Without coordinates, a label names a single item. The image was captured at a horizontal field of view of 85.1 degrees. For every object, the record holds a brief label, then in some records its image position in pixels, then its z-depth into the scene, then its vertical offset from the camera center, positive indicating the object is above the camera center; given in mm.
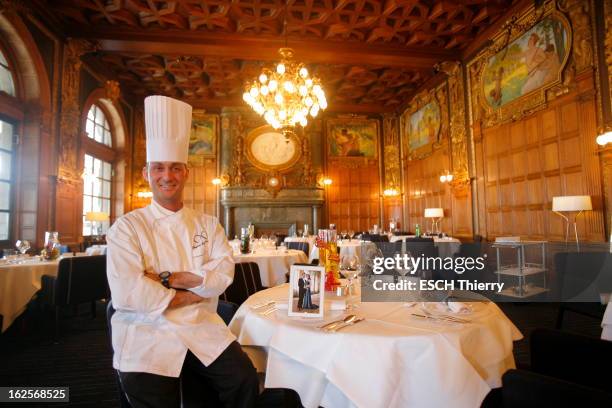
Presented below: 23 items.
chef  1443 -292
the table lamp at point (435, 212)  9094 +187
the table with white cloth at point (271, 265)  4646 -608
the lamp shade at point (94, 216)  7785 +193
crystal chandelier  6258 +2440
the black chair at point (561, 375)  1028 -603
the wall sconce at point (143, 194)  11398 +1008
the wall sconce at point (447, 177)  9195 +1157
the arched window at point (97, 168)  9039 +1659
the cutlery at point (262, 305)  1800 -459
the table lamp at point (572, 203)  4809 +206
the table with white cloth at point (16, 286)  3840 -726
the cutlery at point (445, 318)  1447 -441
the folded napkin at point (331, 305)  1678 -431
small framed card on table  1589 -343
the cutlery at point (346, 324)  1390 -448
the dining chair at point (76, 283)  3879 -719
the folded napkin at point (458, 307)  1561 -417
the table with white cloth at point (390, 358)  1255 -554
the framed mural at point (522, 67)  6012 +3105
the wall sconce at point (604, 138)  4938 +1183
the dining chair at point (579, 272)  3412 -578
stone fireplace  12188 +486
